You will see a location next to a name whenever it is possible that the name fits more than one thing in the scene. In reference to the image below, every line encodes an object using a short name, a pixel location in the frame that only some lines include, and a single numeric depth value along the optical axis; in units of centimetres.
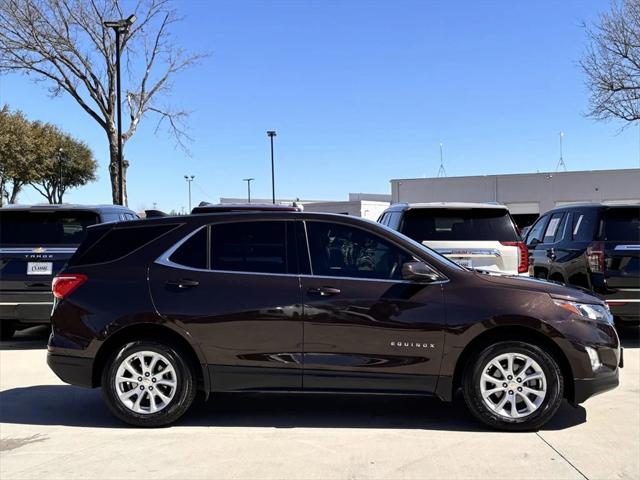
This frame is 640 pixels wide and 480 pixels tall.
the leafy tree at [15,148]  3441
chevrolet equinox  477
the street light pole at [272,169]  4044
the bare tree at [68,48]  2267
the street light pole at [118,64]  2172
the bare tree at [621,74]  1886
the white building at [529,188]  3703
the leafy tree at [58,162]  3891
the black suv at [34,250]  786
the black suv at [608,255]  782
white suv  768
